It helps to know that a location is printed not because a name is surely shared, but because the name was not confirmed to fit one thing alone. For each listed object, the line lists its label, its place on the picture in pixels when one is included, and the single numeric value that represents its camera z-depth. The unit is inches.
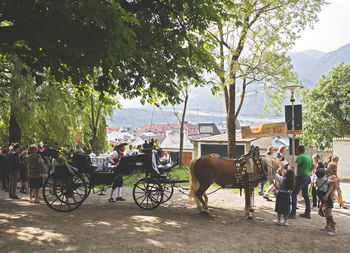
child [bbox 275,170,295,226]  268.6
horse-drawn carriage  312.8
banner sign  414.6
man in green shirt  305.6
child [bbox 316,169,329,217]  254.2
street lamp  408.8
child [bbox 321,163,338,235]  248.8
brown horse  302.5
